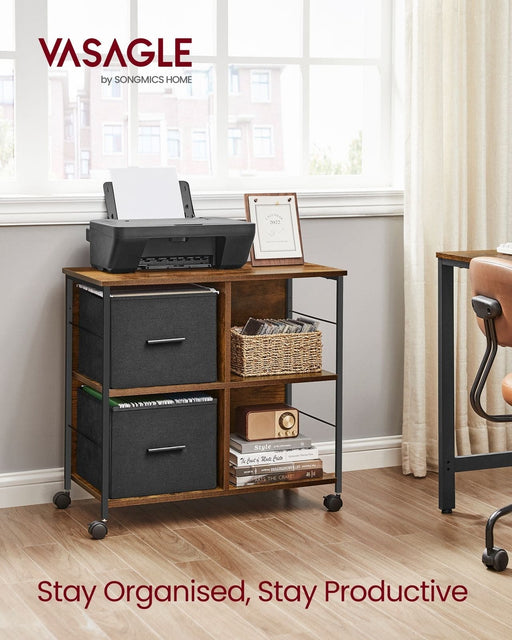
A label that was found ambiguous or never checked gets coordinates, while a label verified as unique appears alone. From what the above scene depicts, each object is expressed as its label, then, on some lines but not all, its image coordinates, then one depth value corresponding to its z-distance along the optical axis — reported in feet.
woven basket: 16.13
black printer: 15.26
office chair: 13.25
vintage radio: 16.57
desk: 16.13
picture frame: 16.91
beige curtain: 18.08
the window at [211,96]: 17.00
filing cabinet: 15.37
